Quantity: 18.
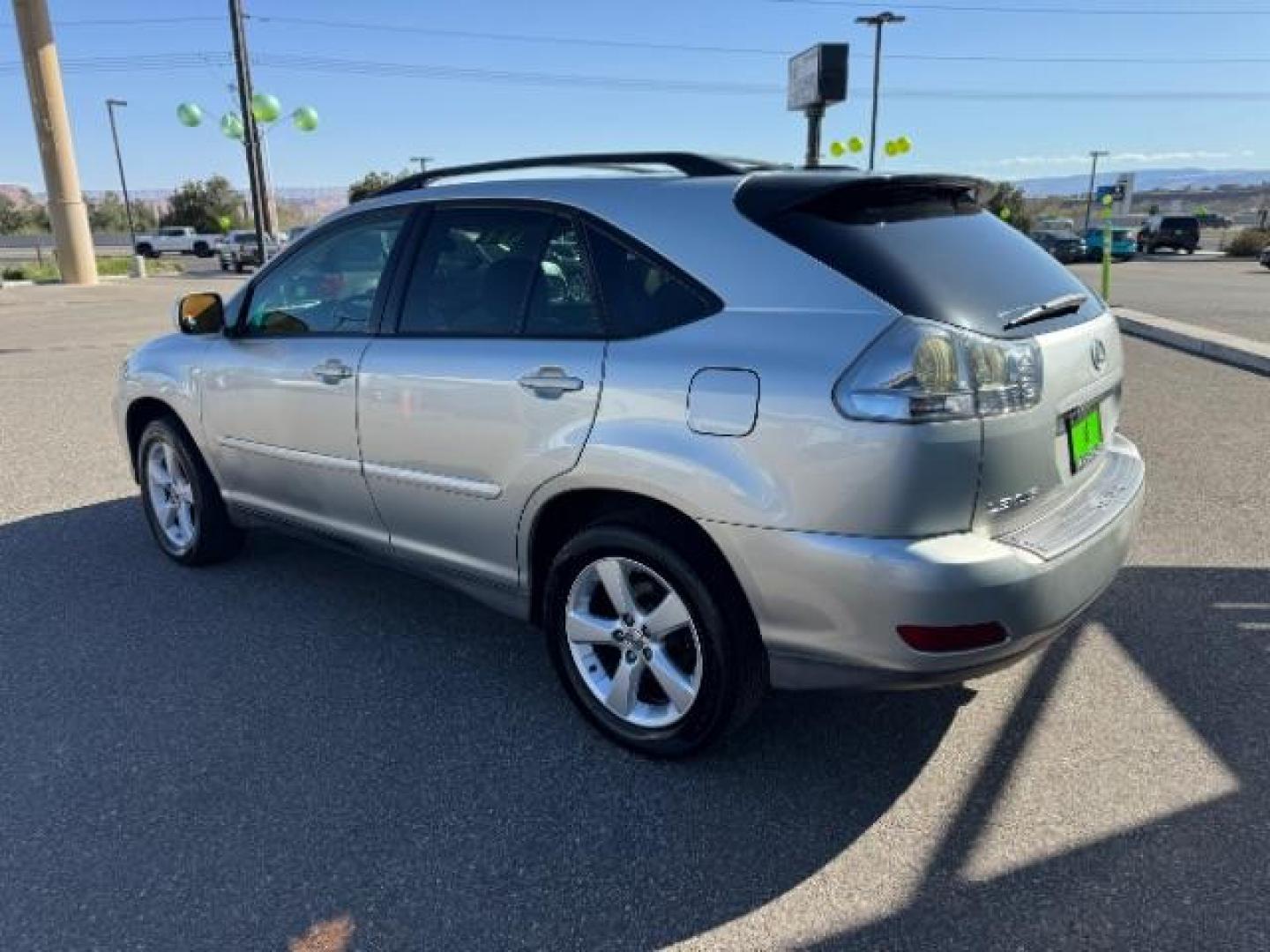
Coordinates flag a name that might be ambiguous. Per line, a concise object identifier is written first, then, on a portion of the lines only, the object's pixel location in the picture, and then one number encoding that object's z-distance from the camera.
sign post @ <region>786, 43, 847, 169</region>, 16.88
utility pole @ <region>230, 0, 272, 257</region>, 24.78
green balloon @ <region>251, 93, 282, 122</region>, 24.59
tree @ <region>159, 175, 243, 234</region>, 69.62
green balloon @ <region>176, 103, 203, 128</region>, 26.19
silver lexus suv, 2.34
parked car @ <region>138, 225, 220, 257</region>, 53.34
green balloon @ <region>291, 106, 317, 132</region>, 25.81
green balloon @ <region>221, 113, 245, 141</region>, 26.17
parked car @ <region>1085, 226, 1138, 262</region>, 36.81
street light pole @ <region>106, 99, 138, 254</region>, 51.17
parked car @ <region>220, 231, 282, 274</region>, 37.55
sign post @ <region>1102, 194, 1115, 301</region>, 14.60
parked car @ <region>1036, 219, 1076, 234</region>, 40.97
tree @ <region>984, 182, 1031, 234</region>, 46.34
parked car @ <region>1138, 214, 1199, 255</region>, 39.84
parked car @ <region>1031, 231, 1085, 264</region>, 37.53
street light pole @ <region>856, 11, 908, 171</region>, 33.81
